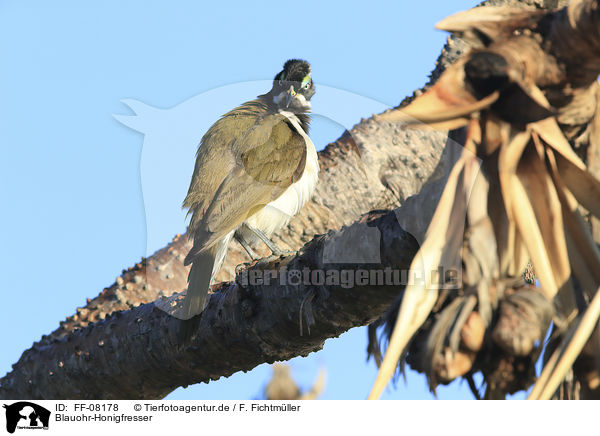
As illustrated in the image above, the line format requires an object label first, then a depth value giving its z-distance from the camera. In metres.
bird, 7.36
